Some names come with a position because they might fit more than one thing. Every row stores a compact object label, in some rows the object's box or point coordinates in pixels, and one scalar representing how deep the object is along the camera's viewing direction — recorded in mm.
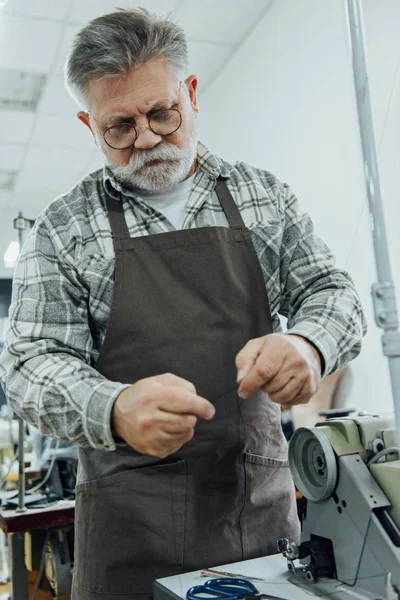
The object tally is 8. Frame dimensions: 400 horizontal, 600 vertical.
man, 1065
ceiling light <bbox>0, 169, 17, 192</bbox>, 5598
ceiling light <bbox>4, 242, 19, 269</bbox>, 4395
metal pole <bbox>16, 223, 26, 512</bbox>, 2283
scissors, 850
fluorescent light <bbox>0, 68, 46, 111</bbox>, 3875
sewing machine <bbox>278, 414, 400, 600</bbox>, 832
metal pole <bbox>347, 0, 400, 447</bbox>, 758
